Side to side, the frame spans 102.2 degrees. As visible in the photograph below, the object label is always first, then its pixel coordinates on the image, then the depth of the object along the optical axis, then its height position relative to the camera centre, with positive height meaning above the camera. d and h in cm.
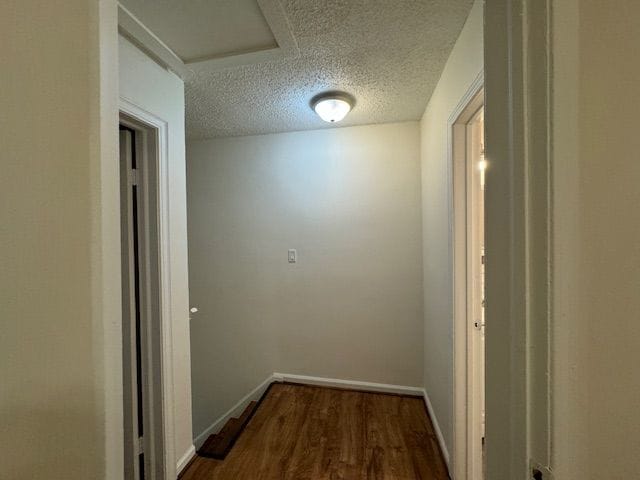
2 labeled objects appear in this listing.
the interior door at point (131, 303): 140 -35
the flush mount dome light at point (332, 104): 175 +92
